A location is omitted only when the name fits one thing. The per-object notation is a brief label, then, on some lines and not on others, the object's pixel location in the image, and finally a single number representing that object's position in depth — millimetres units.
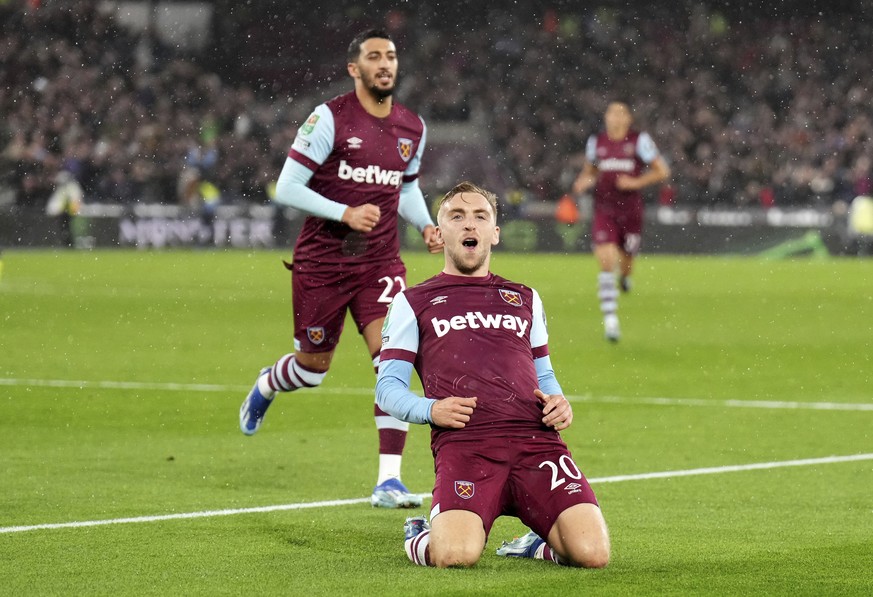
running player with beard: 16330
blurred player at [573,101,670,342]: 33860
